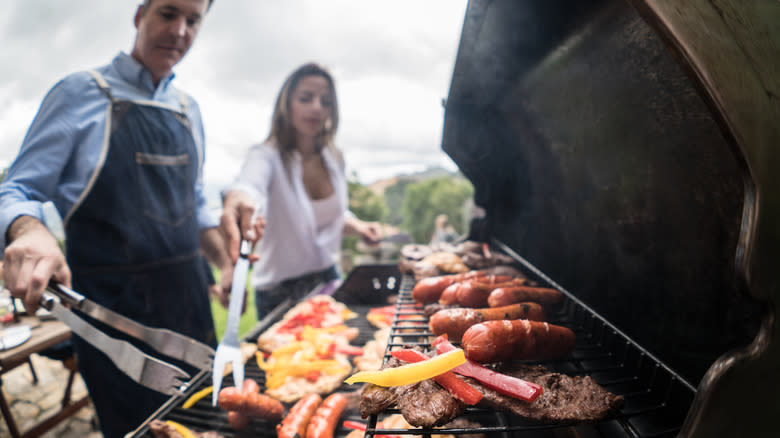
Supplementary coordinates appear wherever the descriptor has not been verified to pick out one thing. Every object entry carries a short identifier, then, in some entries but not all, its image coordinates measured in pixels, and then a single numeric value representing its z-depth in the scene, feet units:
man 2.73
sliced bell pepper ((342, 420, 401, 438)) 2.18
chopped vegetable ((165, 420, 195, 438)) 2.02
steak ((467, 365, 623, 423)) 1.62
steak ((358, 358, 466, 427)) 1.61
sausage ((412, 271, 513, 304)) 2.44
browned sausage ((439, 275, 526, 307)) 2.29
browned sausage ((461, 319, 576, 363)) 1.80
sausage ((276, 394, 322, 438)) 2.09
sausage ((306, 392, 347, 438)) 2.10
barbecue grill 1.30
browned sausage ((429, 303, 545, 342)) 2.01
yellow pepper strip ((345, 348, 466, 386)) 1.71
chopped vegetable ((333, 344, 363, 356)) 2.80
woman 4.40
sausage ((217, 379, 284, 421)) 2.13
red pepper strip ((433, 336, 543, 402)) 1.70
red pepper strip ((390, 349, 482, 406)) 1.70
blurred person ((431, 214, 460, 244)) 40.24
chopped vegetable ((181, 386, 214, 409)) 2.24
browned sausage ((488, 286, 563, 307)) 2.20
